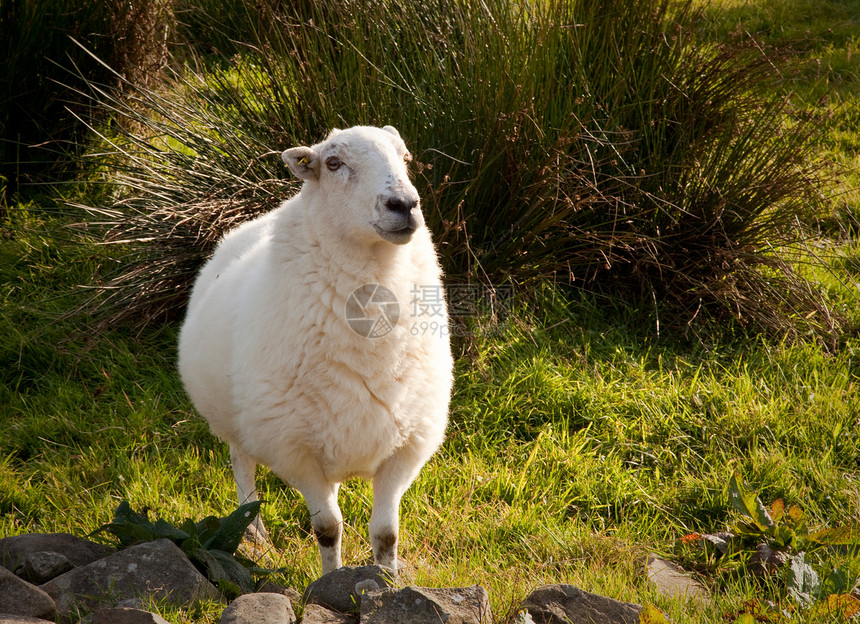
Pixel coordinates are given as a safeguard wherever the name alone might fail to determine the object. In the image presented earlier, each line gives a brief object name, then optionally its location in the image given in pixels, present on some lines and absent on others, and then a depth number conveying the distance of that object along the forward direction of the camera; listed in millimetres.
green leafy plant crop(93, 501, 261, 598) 5531
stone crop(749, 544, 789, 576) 6145
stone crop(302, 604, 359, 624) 4887
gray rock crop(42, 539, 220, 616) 4977
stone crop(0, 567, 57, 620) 4660
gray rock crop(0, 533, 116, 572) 5512
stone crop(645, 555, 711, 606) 5961
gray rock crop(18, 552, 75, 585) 5281
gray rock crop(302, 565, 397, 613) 5141
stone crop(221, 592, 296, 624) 4609
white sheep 5828
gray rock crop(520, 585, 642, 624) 4934
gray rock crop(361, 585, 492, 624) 4687
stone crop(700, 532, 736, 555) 6543
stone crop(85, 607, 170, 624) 4465
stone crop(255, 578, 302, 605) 5310
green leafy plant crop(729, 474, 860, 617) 5145
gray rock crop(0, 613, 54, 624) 4371
